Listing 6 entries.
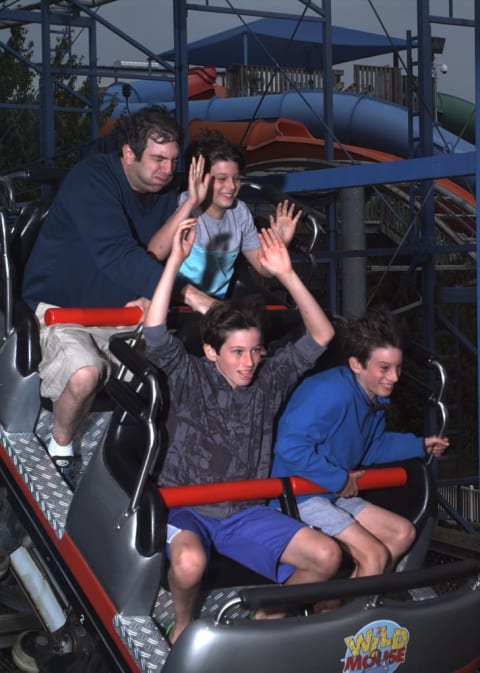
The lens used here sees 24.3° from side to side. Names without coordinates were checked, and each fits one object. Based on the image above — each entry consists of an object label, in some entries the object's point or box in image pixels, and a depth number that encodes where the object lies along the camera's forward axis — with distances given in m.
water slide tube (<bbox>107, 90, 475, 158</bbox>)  14.25
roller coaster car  2.40
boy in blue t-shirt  3.22
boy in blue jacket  2.77
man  3.14
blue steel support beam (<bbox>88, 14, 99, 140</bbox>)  11.34
